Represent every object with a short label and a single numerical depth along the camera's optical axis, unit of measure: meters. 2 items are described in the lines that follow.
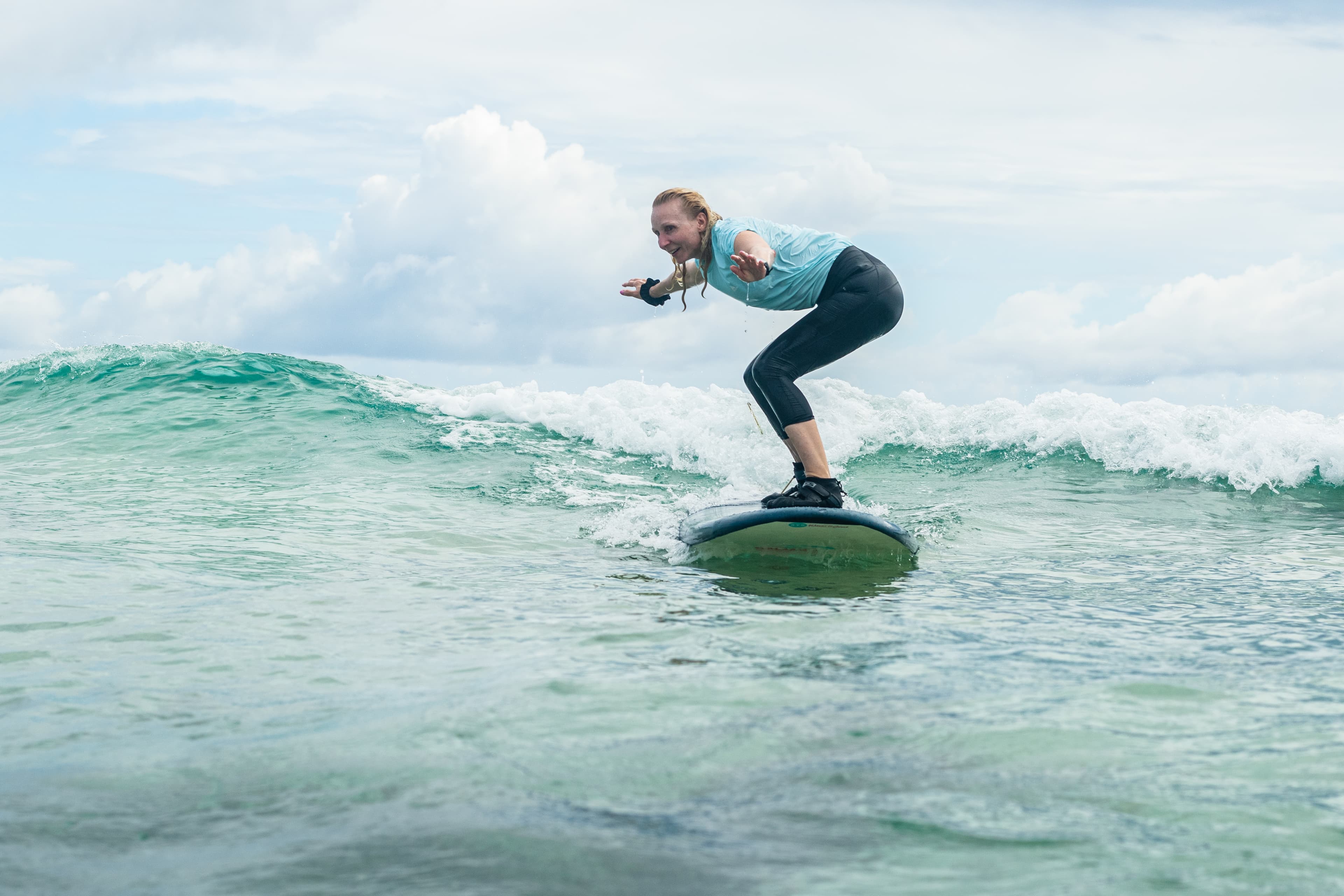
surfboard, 6.04
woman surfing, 6.07
